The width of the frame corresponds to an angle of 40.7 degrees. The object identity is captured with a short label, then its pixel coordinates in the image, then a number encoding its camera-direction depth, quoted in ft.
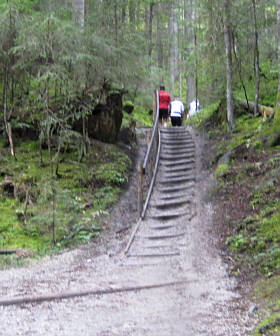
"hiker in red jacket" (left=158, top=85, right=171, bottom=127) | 58.29
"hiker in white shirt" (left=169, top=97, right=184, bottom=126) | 60.08
